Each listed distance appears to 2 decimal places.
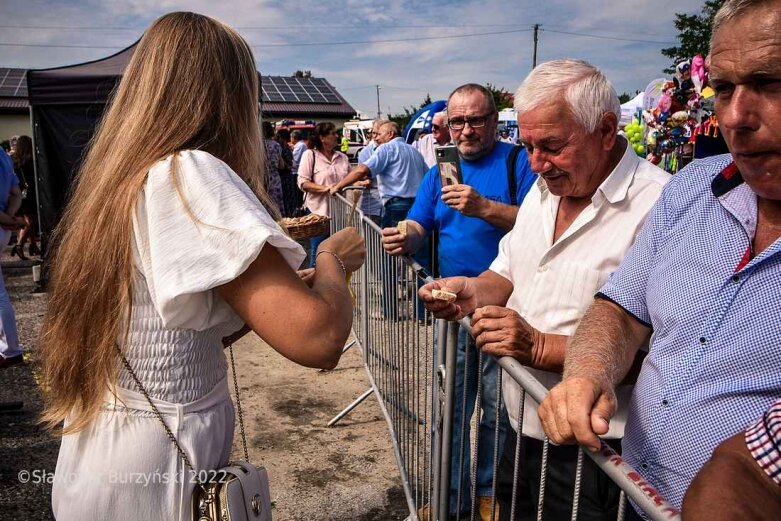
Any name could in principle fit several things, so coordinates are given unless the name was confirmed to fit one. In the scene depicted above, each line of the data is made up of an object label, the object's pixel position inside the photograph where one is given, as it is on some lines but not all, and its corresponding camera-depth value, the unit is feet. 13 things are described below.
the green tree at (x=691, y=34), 114.52
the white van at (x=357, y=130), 110.78
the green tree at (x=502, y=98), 101.28
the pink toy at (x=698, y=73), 17.79
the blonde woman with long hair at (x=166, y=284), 4.04
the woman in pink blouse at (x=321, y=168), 26.76
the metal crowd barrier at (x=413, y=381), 3.65
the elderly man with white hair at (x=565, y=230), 6.27
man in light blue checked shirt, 3.98
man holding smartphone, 9.48
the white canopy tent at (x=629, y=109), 38.16
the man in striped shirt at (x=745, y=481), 2.63
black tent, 23.39
